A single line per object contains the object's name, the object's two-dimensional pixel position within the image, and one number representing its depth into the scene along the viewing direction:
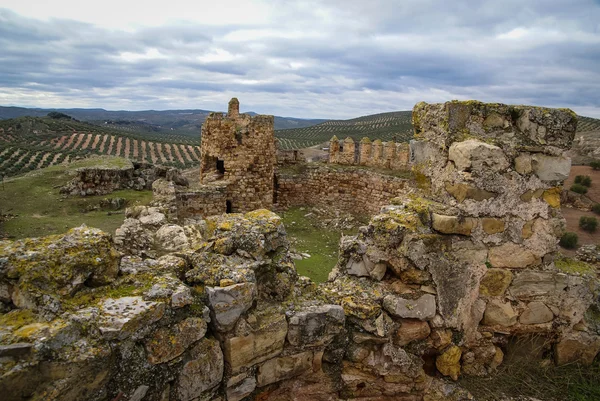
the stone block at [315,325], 2.86
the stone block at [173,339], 2.29
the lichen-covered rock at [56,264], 2.13
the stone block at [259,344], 2.62
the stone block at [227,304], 2.56
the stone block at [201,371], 2.44
